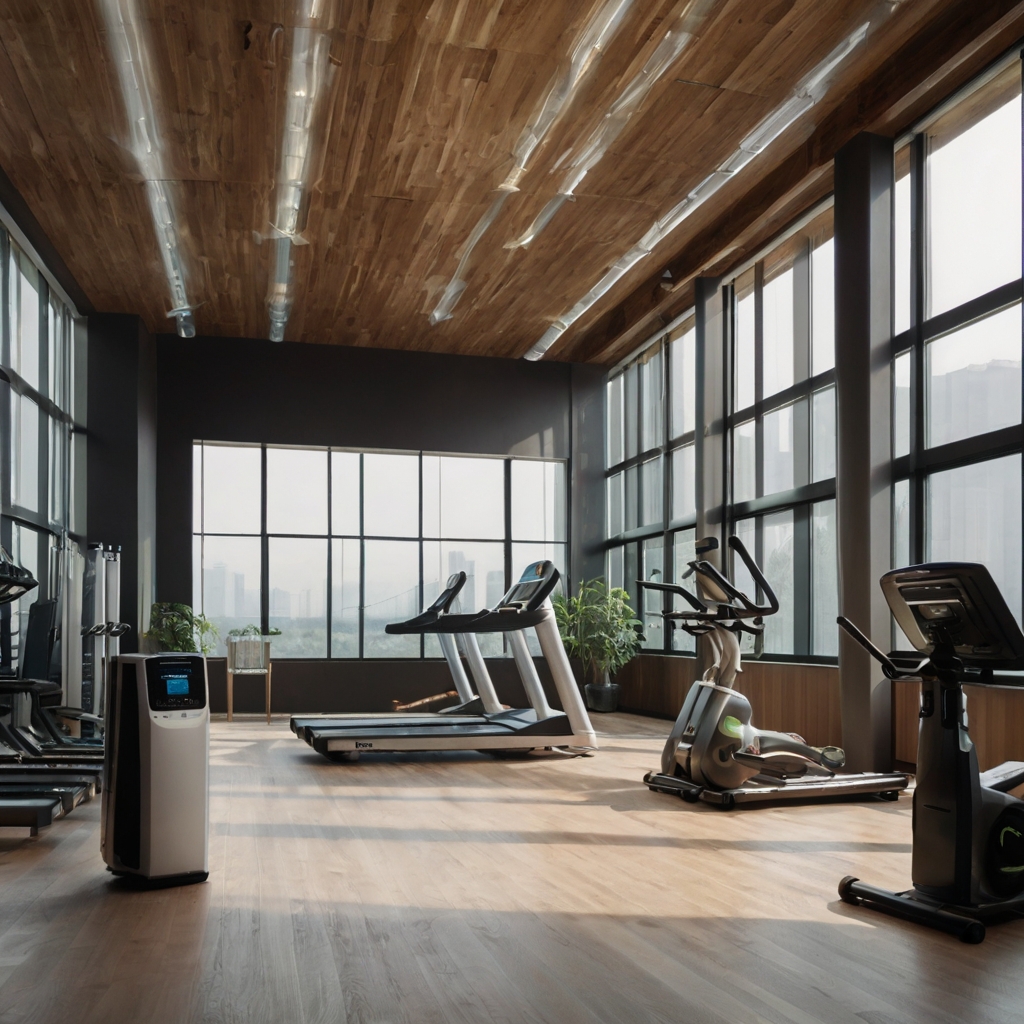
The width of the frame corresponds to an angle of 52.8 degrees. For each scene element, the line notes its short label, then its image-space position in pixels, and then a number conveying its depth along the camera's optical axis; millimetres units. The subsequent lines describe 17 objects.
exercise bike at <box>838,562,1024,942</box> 3016
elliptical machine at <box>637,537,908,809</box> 5186
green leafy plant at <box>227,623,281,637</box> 10422
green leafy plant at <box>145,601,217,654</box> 10039
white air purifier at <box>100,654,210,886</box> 3400
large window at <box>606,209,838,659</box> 7695
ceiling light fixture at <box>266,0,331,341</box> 5203
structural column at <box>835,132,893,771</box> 6418
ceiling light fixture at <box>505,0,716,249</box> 5133
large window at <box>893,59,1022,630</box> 5789
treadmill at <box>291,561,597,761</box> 6895
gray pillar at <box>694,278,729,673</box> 9109
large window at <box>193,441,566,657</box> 10945
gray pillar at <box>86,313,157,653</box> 9656
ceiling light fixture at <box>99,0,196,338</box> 5043
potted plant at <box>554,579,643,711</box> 10570
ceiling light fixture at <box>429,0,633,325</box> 5043
